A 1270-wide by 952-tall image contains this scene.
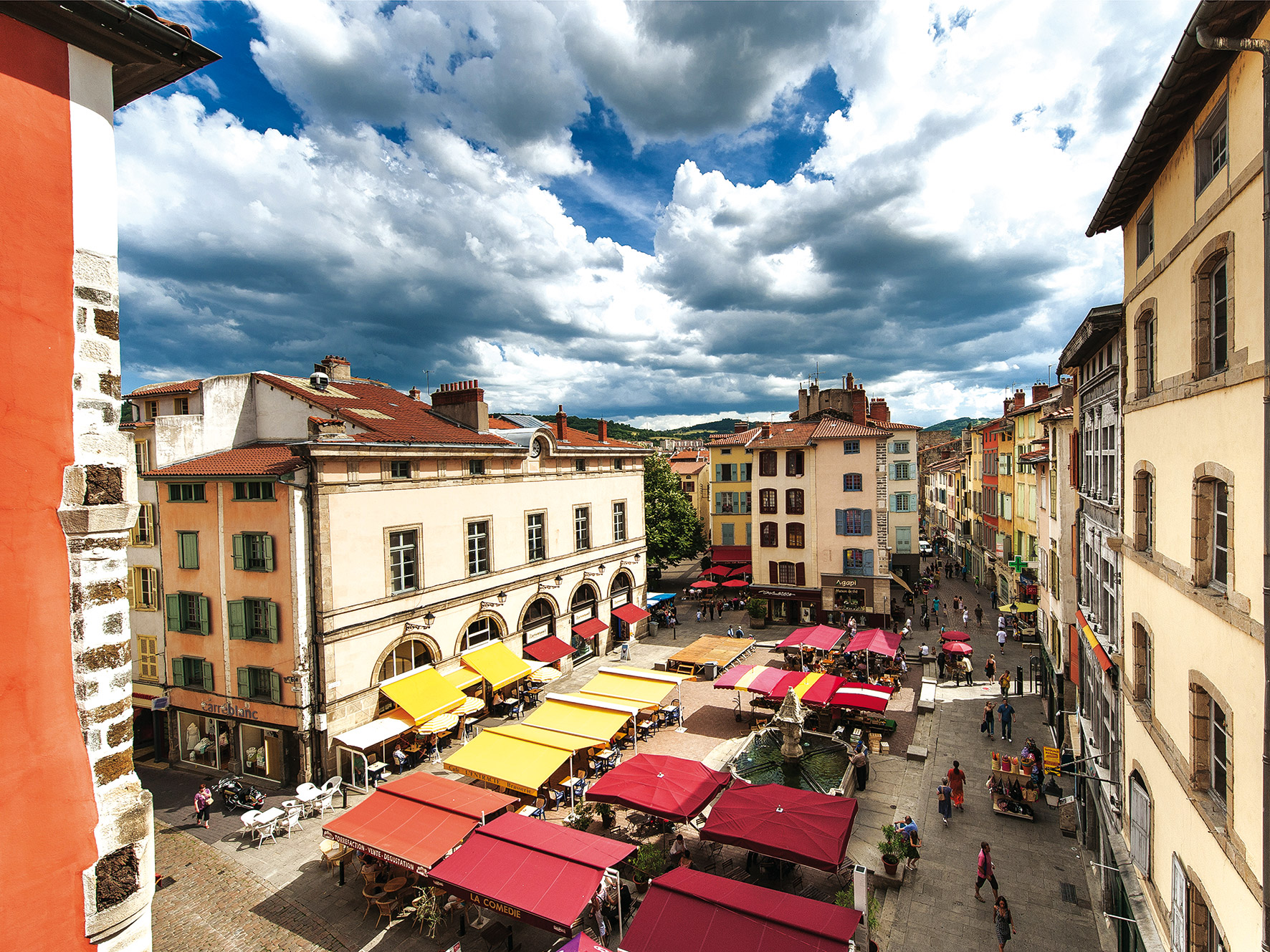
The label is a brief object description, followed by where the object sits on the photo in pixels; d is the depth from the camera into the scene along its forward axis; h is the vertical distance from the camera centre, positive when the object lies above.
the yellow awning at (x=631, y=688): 21.23 -7.81
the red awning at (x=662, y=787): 14.48 -7.88
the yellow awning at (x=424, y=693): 20.56 -7.62
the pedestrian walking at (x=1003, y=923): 12.12 -9.18
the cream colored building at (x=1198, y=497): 6.28 -0.55
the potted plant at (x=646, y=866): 14.27 -9.30
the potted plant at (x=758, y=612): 38.28 -9.17
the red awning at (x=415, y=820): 13.09 -7.83
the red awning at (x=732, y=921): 9.89 -7.61
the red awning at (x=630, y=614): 34.91 -8.38
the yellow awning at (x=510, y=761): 15.69 -7.77
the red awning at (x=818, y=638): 26.75 -7.80
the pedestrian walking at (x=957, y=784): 17.42 -9.26
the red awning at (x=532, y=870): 11.18 -7.76
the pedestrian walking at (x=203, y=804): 17.75 -9.45
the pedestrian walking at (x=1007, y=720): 21.66 -9.21
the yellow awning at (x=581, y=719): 18.33 -7.77
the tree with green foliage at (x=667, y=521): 48.00 -4.29
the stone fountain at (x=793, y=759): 18.36 -9.42
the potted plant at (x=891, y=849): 14.41 -9.22
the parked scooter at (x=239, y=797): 18.80 -9.82
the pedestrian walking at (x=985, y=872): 13.65 -9.22
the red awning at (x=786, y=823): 12.62 -7.84
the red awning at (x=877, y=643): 26.35 -7.95
